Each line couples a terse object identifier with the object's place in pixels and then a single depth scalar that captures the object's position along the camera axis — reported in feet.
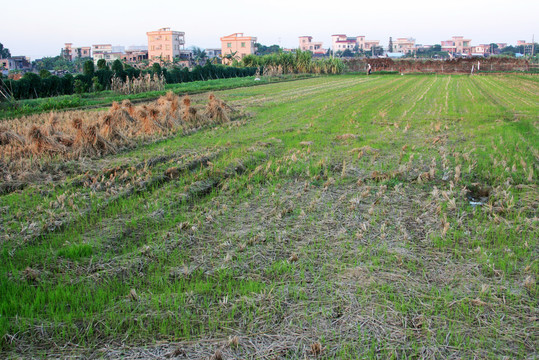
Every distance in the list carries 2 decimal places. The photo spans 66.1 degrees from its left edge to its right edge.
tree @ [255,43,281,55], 443.41
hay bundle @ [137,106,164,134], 32.46
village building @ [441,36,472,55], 525.34
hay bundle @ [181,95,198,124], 36.86
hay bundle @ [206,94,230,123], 39.42
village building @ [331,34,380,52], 555.28
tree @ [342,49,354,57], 469.98
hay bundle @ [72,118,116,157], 25.48
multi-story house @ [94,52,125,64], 319.68
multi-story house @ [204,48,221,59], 453.17
